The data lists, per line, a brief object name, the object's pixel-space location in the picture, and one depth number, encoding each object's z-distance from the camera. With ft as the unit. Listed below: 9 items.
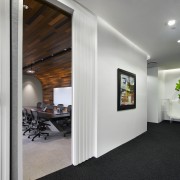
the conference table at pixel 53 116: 15.21
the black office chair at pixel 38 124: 15.97
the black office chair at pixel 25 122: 20.81
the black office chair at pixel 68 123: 18.17
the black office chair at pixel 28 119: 18.77
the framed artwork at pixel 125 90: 13.35
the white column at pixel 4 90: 6.07
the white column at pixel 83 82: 9.49
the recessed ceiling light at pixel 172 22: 10.86
